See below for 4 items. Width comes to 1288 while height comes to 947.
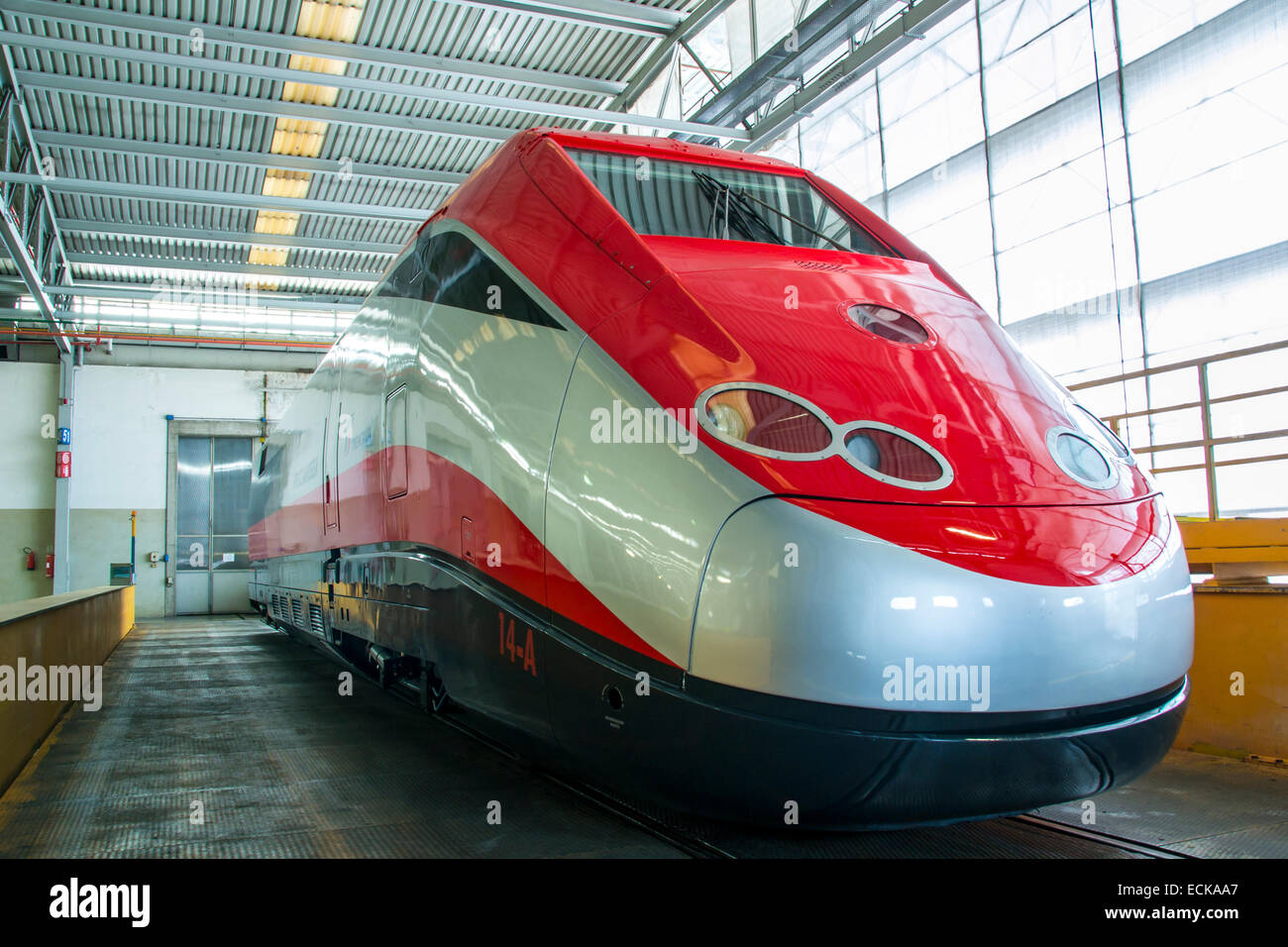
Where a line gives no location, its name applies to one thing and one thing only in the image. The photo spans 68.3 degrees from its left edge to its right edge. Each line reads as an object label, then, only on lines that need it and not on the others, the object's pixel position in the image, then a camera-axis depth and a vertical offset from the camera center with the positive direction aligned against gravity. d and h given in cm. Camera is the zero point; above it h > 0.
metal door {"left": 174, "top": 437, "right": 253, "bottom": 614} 1873 +39
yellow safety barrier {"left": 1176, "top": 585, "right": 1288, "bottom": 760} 439 -76
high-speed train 221 +1
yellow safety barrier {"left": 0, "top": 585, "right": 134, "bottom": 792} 437 -70
